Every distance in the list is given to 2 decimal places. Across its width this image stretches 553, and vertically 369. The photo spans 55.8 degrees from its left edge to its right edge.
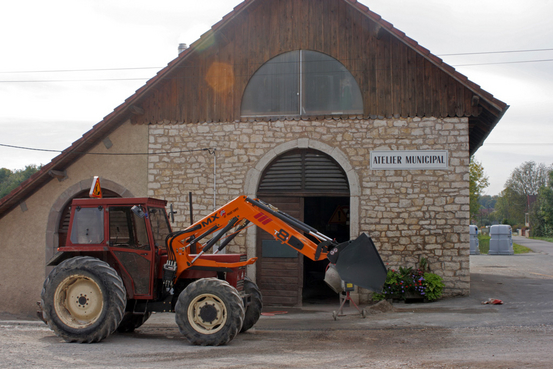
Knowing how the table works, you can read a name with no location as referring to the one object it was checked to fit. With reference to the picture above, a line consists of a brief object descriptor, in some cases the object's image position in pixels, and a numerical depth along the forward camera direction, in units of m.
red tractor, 7.14
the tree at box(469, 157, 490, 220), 38.53
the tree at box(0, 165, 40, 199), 70.12
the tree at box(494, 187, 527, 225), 79.94
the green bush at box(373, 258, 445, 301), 10.95
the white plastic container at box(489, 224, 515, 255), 28.22
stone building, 11.39
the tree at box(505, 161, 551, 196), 79.50
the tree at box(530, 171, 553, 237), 53.88
